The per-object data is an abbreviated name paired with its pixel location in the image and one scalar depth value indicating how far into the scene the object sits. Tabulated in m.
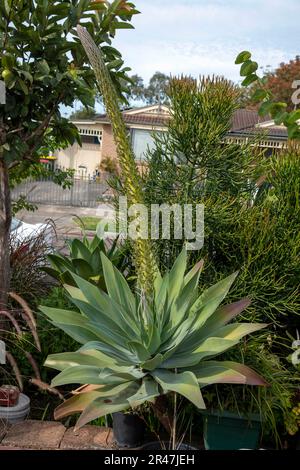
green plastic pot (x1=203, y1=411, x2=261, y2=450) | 3.55
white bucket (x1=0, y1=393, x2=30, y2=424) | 3.77
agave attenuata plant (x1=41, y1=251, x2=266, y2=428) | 2.96
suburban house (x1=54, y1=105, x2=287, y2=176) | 31.93
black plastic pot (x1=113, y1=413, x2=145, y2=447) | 3.57
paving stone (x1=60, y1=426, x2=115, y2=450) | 3.56
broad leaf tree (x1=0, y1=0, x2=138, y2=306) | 3.89
